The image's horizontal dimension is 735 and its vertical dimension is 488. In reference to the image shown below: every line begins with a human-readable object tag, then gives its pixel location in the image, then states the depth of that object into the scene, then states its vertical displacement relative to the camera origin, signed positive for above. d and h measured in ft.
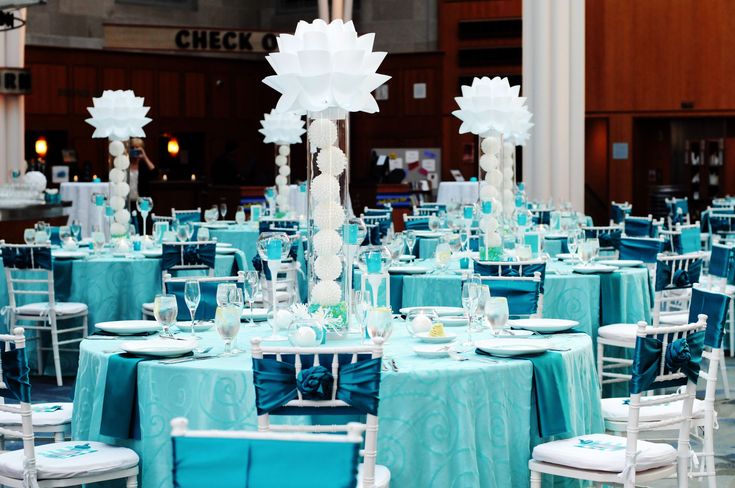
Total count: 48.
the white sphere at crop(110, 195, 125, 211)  32.83 +0.13
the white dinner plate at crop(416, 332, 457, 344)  14.87 -1.65
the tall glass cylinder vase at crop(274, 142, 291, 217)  43.73 +0.86
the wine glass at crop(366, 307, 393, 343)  14.01 -1.36
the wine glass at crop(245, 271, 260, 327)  16.55 -1.05
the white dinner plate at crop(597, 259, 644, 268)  25.95 -1.28
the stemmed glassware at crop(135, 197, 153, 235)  33.83 +0.05
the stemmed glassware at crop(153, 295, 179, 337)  14.85 -1.27
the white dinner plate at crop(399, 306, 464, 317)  17.75 -1.57
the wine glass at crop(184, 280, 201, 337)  15.30 -1.10
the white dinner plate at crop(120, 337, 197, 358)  14.01 -1.65
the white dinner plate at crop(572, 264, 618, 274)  24.43 -1.32
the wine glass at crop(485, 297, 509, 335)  14.96 -1.34
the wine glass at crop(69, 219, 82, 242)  31.42 -0.60
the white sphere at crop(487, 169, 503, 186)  26.45 +0.60
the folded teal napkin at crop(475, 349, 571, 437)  13.97 -2.20
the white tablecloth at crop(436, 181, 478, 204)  60.34 +0.69
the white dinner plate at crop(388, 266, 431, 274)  24.47 -1.32
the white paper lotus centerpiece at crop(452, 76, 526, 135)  25.59 +2.08
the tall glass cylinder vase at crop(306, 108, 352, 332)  15.60 -0.13
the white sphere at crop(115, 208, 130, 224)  32.73 -0.25
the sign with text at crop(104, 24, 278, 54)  73.15 +10.37
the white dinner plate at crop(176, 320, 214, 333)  16.31 -1.64
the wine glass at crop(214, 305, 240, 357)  13.83 -1.33
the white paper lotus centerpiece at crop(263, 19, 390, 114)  15.14 +1.75
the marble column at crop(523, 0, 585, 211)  55.83 +5.15
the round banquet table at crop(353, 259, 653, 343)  24.17 -1.82
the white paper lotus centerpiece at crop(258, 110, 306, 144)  44.09 +2.84
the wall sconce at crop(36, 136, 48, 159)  69.92 +3.49
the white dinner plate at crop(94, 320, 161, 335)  15.94 -1.60
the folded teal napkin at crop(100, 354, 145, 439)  13.94 -2.23
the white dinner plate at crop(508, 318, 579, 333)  16.08 -1.63
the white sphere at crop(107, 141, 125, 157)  32.91 +1.61
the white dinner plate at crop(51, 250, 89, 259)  28.48 -1.13
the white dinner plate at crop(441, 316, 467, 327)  16.76 -1.63
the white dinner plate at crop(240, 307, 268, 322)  17.30 -1.57
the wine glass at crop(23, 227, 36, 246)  29.04 -0.69
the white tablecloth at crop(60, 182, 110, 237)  56.75 +0.43
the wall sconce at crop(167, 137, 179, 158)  75.46 +3.73
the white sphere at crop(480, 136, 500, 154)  26.07 +1.29
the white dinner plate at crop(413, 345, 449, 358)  14.03 -1.71
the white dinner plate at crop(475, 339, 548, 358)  13.99 -1.67
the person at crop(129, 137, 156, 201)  48.32 +1.81
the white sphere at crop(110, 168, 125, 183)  32.89 +0.84
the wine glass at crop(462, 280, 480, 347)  15.05 -1.16
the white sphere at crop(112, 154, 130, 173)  33.17 +1.23
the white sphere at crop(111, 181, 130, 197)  32.89 +0.48
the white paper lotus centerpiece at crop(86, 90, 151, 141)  33.04 +2.42
